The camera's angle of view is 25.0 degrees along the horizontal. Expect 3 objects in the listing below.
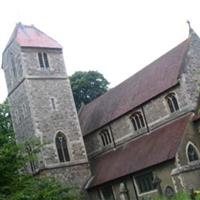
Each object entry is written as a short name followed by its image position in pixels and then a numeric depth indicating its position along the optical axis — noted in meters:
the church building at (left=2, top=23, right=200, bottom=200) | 25.38
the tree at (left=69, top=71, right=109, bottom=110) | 49.03
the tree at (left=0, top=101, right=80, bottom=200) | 12.09
